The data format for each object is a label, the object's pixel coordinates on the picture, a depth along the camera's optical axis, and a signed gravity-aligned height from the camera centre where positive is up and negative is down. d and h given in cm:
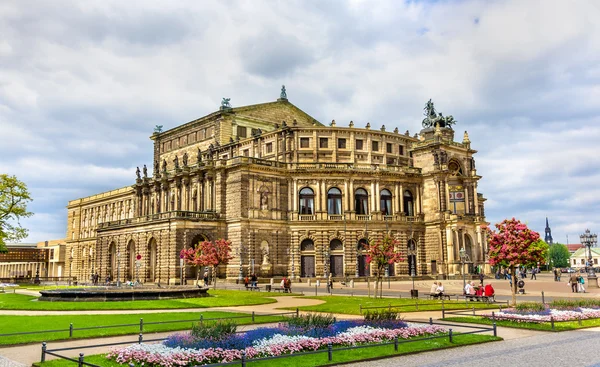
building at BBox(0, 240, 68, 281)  11374 +139
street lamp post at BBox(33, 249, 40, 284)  11825 +134
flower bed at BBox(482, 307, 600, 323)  2358 -257
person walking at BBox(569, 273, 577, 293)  4606 -222
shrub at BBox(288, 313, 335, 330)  1896 -214
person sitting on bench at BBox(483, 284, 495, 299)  3550 -220
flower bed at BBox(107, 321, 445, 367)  1516 -255
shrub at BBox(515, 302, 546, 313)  2560 -242
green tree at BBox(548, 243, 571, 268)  17262 +67
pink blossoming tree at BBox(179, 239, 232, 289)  5647 +106
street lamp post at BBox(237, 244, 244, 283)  6422 +11
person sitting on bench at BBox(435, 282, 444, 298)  3679 -213
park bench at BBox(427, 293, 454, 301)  3766 -257
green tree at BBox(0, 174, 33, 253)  6481 +763
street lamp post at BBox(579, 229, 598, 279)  6972 +241
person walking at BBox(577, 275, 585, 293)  4634 -242
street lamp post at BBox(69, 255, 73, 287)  11557 +64
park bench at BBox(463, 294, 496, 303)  3512 -259
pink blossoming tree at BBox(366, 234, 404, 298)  4184 +49
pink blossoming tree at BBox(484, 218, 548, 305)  3272 +71
